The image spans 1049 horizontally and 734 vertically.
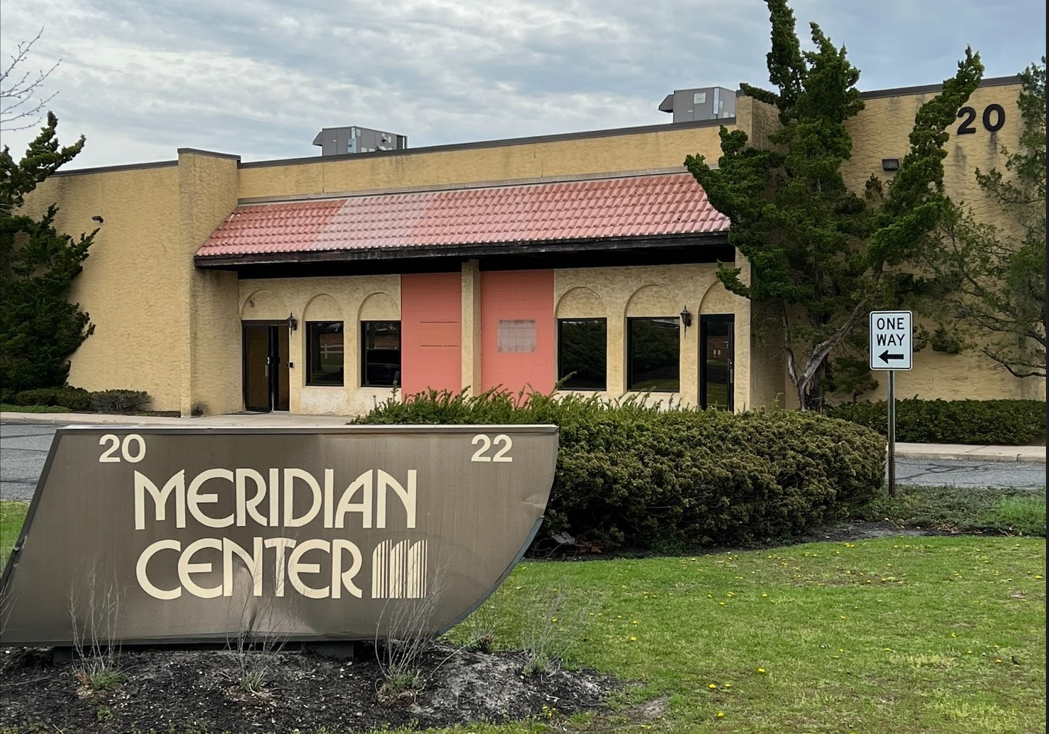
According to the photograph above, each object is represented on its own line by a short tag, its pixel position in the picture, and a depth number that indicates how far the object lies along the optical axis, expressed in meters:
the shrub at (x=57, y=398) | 29.75
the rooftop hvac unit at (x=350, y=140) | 35.50
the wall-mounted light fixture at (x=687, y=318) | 23.70
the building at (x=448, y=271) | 22.89
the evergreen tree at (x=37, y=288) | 30.39
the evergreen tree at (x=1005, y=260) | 20.70
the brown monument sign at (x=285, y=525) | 5.79
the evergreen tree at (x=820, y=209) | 20.36
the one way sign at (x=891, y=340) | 13.63
